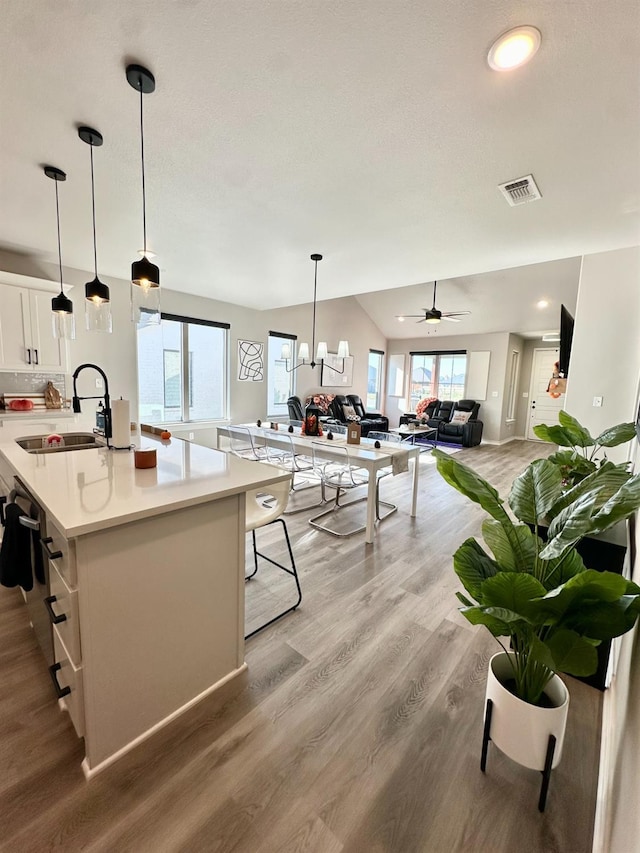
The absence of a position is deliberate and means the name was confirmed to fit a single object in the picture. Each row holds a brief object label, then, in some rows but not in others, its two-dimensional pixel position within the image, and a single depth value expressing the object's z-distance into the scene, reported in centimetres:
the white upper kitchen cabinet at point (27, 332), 385
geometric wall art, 676
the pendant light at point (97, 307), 238
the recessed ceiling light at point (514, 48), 137
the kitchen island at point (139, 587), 118
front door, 873
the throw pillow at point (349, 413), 834
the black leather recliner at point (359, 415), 823
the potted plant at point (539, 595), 96
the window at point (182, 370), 567
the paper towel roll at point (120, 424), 204
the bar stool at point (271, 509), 204
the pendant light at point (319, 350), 471
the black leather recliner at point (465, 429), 798
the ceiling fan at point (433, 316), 614
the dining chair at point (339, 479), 331
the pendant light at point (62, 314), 248
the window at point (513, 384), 865
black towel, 150
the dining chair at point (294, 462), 394
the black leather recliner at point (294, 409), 740
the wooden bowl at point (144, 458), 169
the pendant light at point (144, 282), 162
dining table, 312
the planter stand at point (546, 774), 116
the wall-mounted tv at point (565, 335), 386
